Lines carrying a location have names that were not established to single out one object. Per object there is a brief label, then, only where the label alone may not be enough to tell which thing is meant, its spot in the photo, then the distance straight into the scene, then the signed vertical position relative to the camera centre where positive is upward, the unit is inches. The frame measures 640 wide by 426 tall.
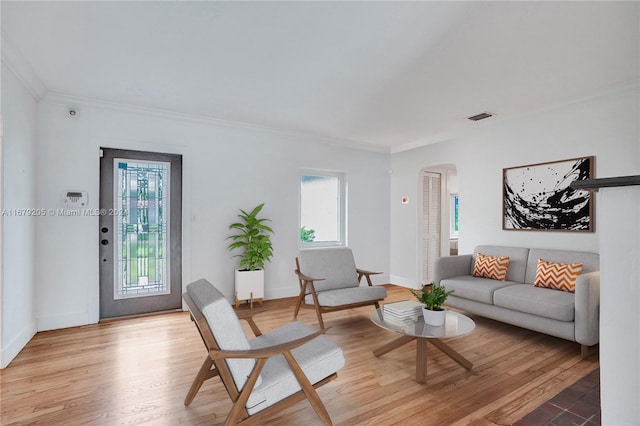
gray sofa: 118.7 -33.9
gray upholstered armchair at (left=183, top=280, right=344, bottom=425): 69.7 -35.6
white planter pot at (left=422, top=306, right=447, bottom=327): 111.5 -35.1
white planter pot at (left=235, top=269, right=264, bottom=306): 184.9 -40.6
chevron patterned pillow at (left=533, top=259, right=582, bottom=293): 137.0 -26.3
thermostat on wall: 153.8 +6.2
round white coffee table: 103.8 -38.2
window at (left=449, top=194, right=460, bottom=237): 301.0 -1.4
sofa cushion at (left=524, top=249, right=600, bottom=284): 139.7 -20.0
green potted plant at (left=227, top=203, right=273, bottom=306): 185.3 -23.4
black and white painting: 151.3 +8.0
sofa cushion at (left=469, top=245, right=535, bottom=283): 163.9 -23.4
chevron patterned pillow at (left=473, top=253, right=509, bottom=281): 165.6 -27.4
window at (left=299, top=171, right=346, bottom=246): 226.5 +3.0
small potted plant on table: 111.7 -32.0
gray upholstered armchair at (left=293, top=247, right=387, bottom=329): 149.6 -35.2
